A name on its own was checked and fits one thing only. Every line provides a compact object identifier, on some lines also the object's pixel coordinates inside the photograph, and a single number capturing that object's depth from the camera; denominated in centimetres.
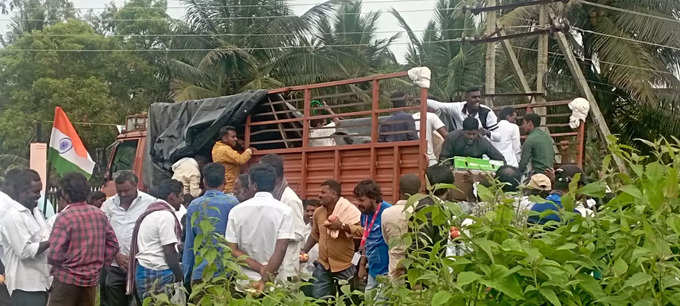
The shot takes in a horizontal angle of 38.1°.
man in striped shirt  704
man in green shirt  917
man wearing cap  593
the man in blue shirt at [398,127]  882
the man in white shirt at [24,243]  711
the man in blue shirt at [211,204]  679
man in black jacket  852
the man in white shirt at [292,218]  682
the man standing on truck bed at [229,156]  1009
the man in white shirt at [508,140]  939
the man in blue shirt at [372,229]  703
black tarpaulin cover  1052
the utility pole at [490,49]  1714
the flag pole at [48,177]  1188
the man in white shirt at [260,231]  655
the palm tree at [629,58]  2267
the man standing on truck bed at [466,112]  949
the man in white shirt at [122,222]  802
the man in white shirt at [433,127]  886
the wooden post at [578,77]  1695
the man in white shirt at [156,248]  741
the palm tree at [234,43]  2941
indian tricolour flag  1269
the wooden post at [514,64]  1752
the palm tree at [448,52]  3108
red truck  873
